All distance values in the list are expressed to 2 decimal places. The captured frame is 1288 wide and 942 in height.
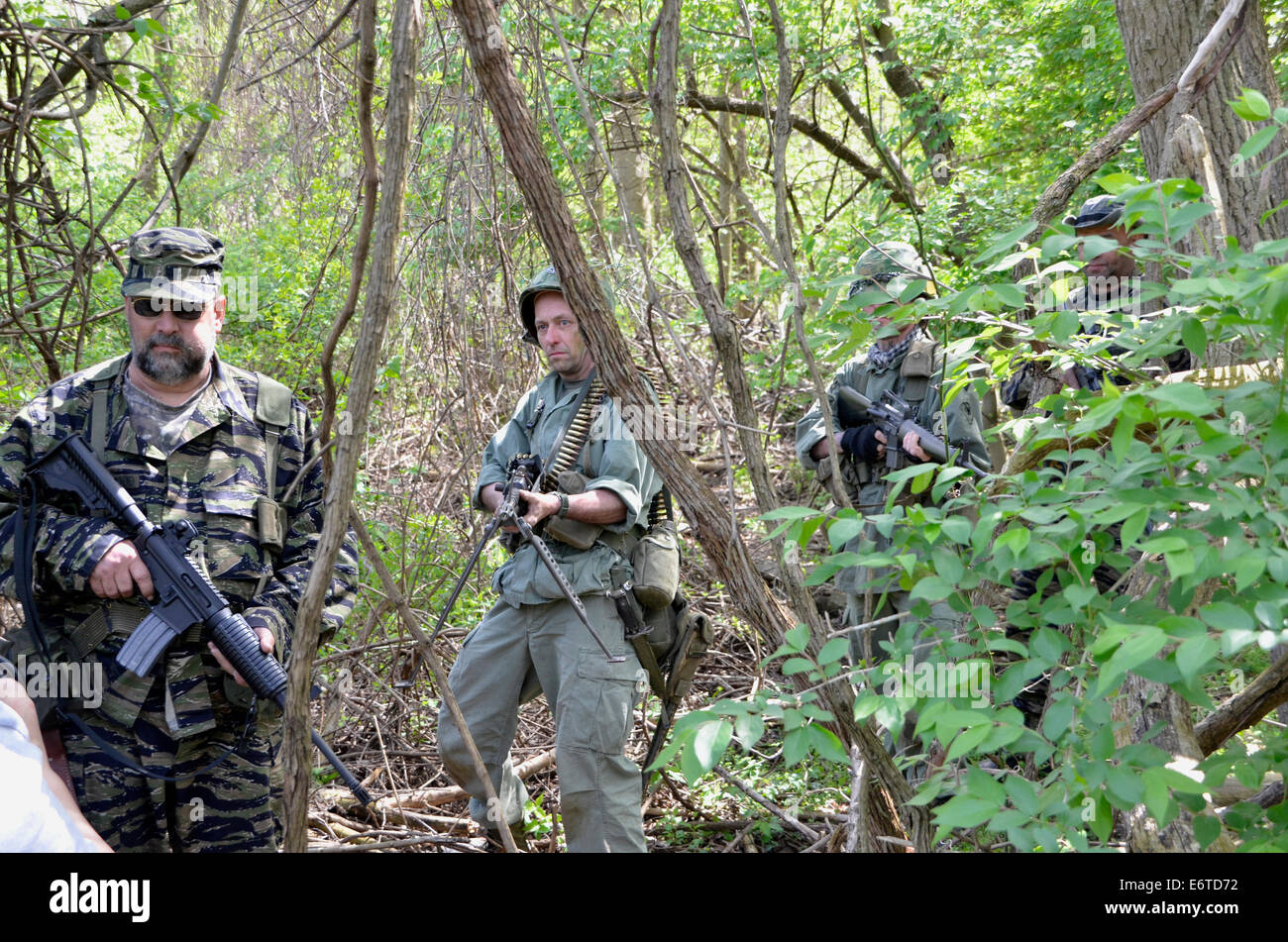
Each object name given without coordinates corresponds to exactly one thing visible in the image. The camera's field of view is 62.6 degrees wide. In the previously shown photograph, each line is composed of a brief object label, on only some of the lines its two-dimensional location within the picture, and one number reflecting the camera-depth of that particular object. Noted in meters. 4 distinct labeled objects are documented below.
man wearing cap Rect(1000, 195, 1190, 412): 3.74
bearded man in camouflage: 2.84
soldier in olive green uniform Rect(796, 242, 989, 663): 4.30
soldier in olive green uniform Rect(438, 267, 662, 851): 3.44
